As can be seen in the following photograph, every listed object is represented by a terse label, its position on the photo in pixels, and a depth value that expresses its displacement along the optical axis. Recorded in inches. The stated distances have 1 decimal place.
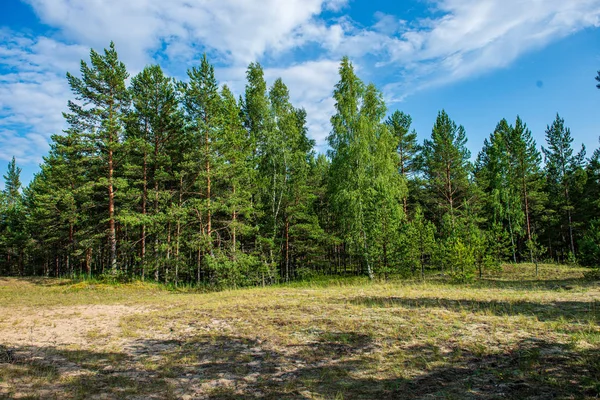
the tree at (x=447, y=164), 1218.6
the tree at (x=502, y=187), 1291.8
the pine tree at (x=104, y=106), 807.1
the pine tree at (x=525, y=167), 1317.7
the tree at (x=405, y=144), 1325.0
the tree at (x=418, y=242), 796.6
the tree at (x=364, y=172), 820.6
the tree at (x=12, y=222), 1539.1
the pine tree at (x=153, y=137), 863.7
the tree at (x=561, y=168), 1393.9
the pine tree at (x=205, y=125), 808.9
